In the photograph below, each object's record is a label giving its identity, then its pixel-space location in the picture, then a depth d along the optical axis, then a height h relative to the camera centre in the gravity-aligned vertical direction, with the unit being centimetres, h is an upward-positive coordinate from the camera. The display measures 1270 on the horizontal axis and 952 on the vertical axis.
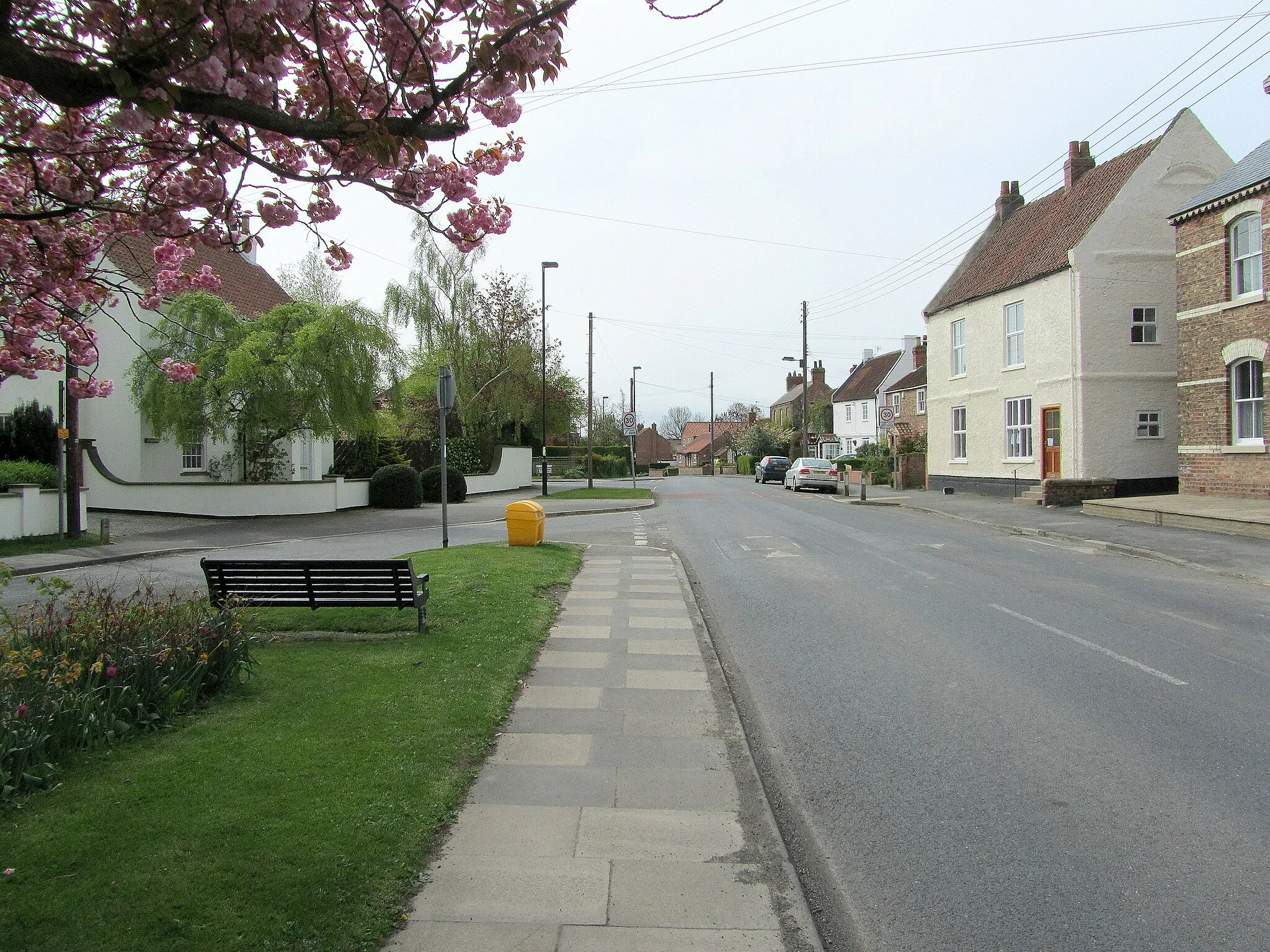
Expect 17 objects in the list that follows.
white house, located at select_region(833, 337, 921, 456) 5716 +507
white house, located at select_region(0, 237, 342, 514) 2389 +134
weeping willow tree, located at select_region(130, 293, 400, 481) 2223 +256
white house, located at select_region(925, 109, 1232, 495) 2467 +398
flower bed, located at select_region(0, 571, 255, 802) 455 -120
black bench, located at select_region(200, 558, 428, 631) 805 -105
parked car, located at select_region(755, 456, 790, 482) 4572 -9
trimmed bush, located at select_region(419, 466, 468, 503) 3119 -53
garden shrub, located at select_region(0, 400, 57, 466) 2294 +102
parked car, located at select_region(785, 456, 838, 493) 3572 -40
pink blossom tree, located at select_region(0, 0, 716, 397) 376 +183
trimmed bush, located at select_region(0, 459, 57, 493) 2000 +3
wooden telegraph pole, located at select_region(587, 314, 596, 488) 3994 +460
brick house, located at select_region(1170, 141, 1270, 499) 1972 +296
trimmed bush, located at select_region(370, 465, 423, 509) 2803 -55
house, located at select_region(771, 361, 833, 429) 8275 +708
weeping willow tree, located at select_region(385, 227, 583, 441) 4106 +614
